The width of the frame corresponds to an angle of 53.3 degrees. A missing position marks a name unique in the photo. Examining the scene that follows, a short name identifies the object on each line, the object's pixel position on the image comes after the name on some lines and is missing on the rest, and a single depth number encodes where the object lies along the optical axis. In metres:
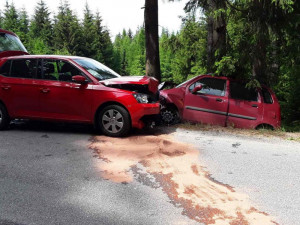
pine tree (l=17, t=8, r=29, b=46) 64.49
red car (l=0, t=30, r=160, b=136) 6.75
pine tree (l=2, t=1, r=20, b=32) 63.66
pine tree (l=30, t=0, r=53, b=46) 75.69
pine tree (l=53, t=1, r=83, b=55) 54.47
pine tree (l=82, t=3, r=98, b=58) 55.81
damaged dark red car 8.37
